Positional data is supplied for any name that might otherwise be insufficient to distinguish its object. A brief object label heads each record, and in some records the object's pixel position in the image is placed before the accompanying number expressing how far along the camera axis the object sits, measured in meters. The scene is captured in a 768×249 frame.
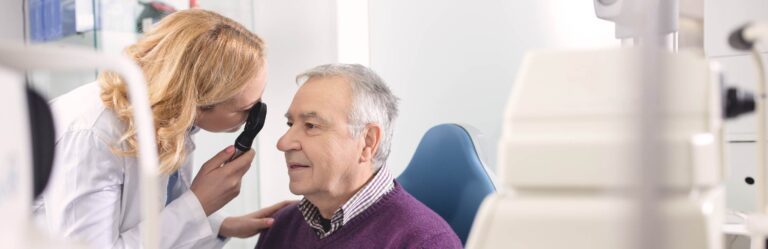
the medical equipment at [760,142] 0.49
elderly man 1.33
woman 1.07
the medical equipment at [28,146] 0.33
